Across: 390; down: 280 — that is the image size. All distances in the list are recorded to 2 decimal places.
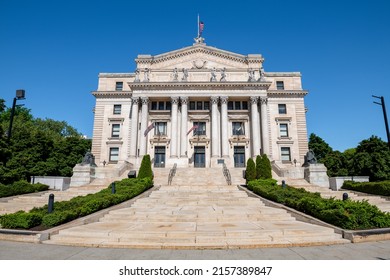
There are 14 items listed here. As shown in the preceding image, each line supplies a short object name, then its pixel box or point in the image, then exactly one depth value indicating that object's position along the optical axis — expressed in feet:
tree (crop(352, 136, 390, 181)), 83.66
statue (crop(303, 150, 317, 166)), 87.56
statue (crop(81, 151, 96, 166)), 89.32
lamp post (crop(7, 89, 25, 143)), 74.79
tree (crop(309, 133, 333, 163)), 203.17
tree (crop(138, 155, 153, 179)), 80.69
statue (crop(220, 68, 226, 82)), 128.67
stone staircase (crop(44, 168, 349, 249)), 25.26
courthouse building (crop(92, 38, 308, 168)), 123.44
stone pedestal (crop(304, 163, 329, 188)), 83.35
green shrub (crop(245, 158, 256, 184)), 81.01
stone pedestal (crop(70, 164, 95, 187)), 84.58
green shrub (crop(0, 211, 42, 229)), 29.48
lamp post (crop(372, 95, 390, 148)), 73.92
